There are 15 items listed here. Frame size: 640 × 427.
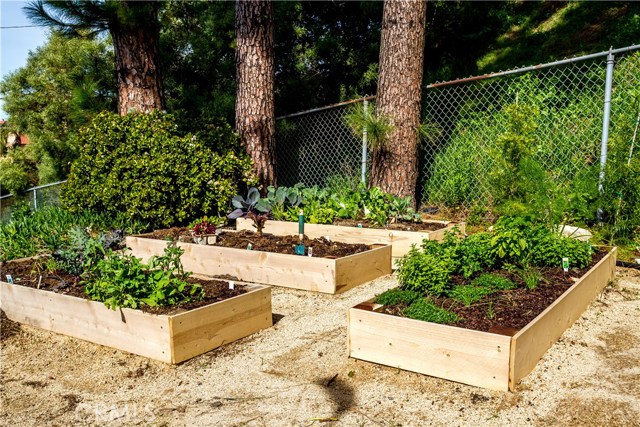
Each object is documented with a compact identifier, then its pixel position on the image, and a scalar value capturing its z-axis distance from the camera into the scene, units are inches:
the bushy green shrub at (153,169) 258.5
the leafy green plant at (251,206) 252.7
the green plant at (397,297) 126.3
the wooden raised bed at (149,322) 122.9
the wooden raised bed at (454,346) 101.7
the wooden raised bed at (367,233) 206.7
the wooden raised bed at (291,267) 177.9
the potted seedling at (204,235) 214.7
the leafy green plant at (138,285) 128.2
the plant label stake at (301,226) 201.5
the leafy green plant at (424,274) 131.6
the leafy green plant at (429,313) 113.3
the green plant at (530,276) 138.0
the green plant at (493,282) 138.0
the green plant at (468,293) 126.6
